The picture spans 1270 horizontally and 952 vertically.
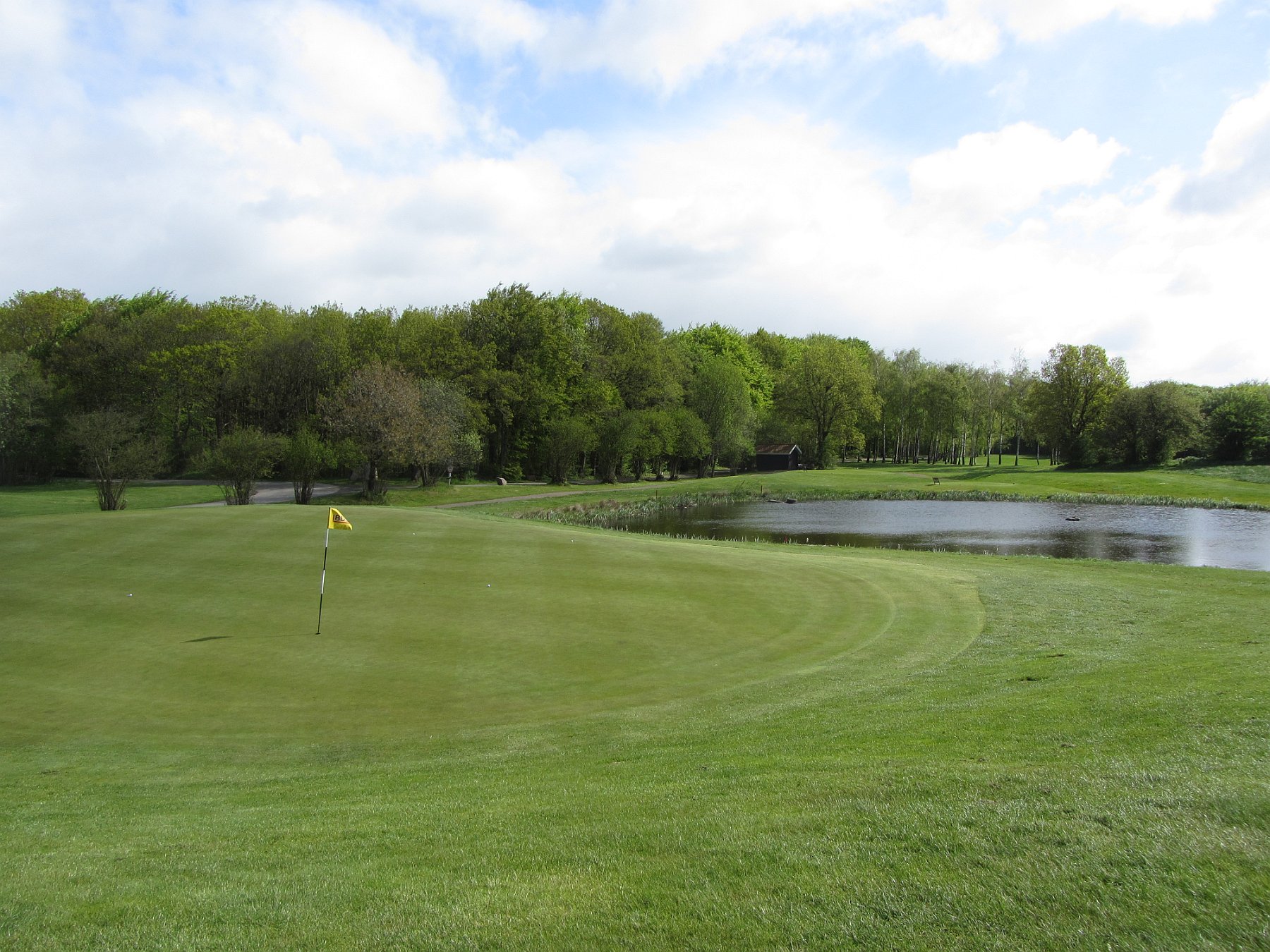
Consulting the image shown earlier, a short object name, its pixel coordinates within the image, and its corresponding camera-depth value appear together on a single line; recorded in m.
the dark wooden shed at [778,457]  108.19
